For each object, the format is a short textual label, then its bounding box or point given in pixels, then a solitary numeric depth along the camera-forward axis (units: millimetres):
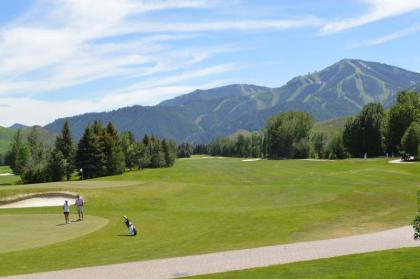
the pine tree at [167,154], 135500
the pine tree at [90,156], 99125
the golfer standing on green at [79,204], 40281
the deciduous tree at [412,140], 96688
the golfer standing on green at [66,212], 38500
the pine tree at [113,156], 102125
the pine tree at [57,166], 103650
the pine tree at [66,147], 105562
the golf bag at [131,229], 32344
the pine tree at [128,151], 124438
